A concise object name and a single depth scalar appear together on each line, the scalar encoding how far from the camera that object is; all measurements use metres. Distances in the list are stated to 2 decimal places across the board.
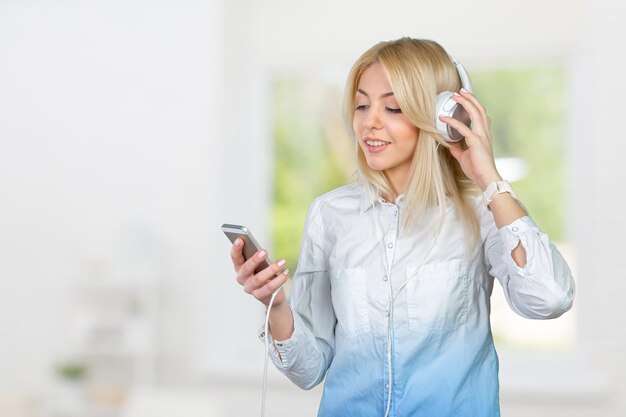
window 6.12
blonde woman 2.89
